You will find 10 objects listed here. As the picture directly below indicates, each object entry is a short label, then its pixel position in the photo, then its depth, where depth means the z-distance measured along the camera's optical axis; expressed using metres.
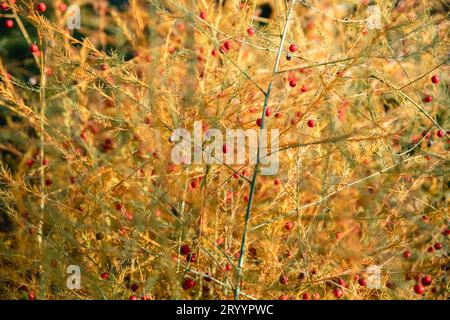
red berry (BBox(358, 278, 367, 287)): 2.19
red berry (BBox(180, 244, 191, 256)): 2.03
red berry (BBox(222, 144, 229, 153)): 1.98
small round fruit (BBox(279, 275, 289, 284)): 2.17
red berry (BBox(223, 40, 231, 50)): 2.24
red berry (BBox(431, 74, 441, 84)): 2.26
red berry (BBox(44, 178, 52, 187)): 2.95
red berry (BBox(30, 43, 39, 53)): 2.37
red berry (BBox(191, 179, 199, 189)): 2.33
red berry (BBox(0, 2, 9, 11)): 1.91
